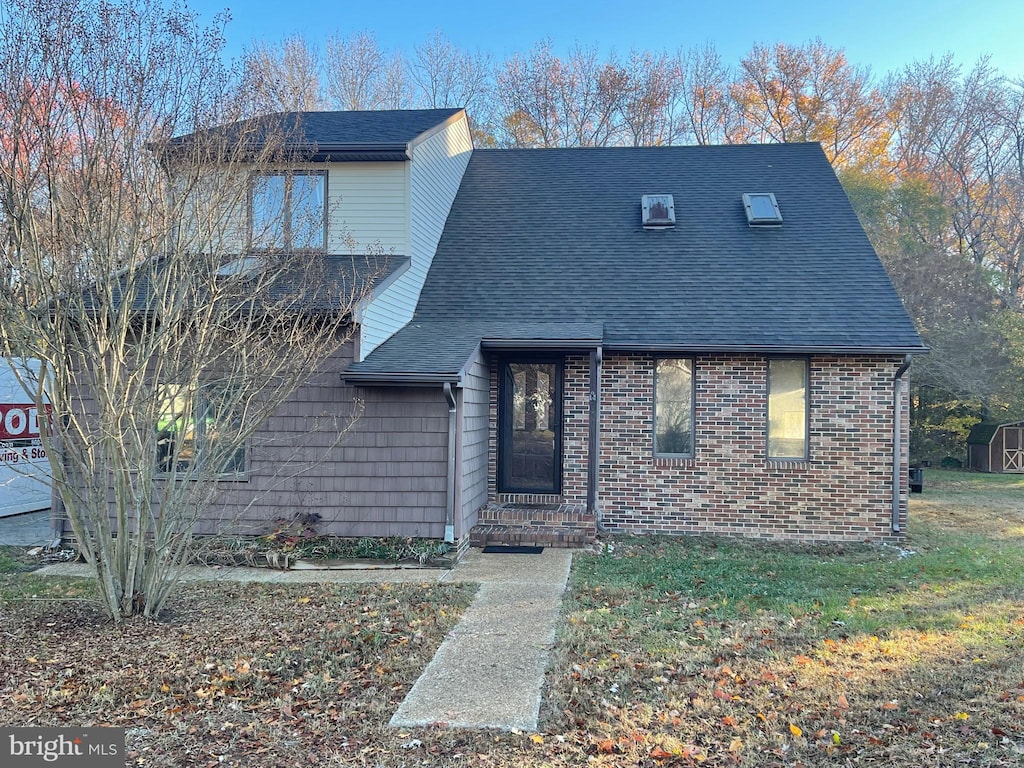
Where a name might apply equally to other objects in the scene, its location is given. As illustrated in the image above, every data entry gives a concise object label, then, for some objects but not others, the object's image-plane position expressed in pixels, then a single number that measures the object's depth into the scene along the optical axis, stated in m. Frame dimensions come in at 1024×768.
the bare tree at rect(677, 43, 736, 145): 25.03
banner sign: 10.92
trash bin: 12.96
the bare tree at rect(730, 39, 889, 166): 23.64
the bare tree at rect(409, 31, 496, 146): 24.83
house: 8.23
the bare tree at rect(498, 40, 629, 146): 24.41
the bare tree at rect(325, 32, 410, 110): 23.55
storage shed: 18.06
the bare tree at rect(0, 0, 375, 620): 5.44
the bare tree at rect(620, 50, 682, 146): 24.55
